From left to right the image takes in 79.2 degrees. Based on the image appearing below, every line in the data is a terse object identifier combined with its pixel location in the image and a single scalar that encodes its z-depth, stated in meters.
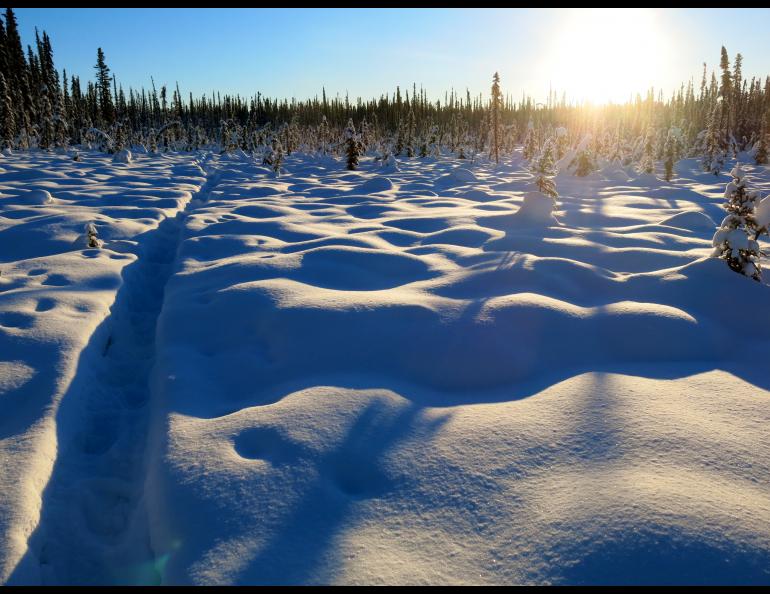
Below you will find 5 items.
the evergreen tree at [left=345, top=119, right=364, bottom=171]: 14.06
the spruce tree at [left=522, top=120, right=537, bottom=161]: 18.56
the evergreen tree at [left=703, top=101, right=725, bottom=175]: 12.57
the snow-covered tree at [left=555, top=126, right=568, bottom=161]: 17.66
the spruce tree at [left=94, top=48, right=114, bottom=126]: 36.52
